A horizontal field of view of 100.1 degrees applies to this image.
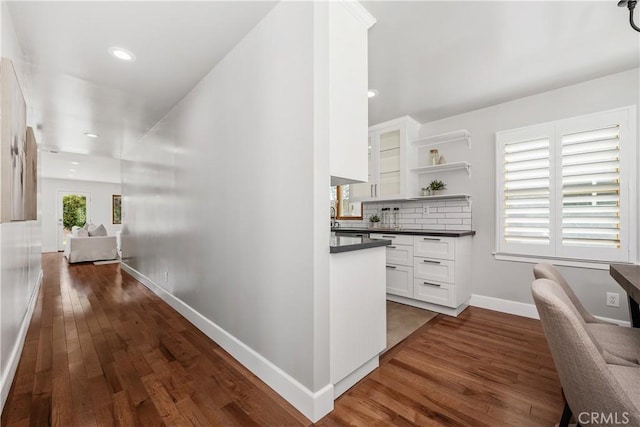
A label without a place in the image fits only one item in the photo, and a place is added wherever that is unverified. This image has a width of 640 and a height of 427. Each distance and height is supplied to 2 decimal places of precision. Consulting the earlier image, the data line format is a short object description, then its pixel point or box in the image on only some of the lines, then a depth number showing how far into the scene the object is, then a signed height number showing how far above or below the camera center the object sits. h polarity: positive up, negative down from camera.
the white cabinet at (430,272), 2.92 -0.69
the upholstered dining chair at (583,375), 0.75 -0.50
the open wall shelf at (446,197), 3.20 +0.20
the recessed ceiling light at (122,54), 2.14 +1.30
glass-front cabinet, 3.56 +0.74
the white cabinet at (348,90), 1.57 +0.76
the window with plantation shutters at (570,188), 2.38 +0.24
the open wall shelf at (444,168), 3.23 +0.57
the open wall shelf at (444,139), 3.28 +0.95
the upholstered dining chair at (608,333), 1.23 -0.63
